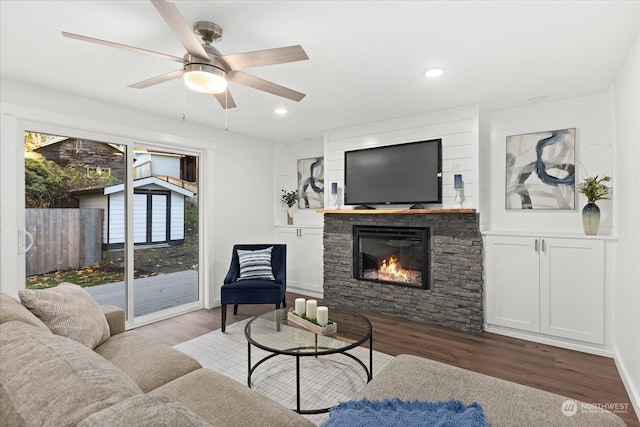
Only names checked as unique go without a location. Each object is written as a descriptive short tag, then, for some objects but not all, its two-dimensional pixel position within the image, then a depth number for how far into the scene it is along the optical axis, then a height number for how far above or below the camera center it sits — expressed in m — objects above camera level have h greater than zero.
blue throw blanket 1.18 -0.74
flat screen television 3.74 +0.49
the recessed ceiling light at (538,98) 3.22 +1.14
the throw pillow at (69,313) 1.77 -0.55
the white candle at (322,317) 2.45 -0.75
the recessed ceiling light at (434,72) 2.58 +1.12
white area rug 2.33 -1.25
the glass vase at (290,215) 5.46 +0.00
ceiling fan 1.67 +0.86
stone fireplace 3.50 -0.58
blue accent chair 3.49 -0.81
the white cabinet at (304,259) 4.95 -0.67
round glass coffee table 2.13 -0.85
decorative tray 2.43 -0.83
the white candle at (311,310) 2.56 -0.73
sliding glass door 3.11 -0.07
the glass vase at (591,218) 2.98 -0.03
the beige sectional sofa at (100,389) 0.75 -0.45
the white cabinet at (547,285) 2.98 -0.67
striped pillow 3.87 -0.59
